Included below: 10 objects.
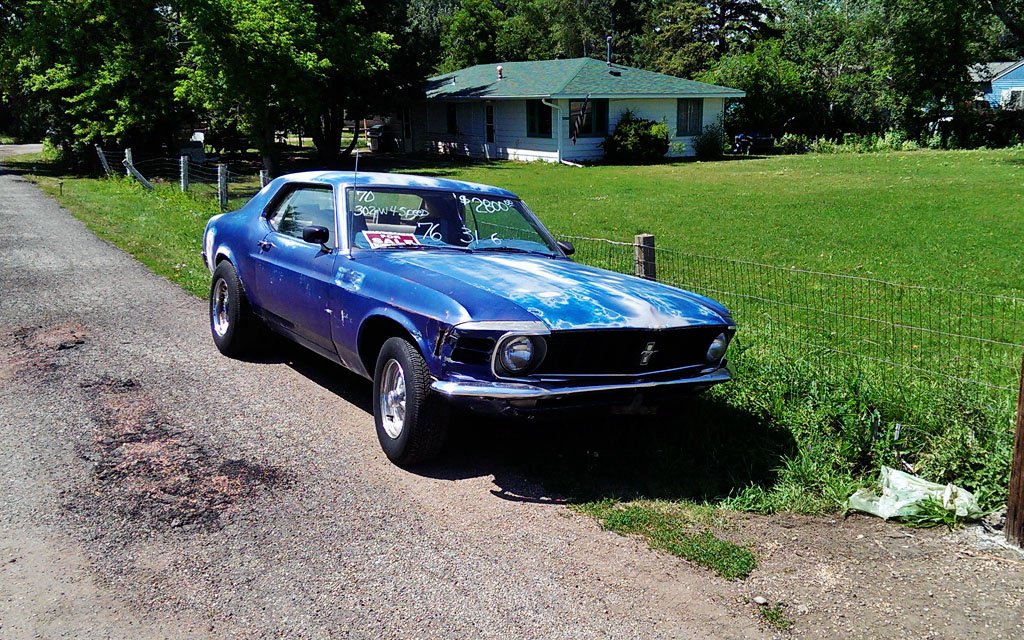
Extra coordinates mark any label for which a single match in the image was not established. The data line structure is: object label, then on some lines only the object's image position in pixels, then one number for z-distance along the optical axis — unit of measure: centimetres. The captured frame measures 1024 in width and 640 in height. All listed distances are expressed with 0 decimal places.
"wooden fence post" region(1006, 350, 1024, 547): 447
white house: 3600
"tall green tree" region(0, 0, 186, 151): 2811
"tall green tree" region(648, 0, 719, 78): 5713
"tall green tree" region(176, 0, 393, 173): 2591
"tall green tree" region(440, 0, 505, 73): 6334
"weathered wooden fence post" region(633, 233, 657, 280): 739
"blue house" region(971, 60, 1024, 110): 5088
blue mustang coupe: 493
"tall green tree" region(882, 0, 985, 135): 3944
